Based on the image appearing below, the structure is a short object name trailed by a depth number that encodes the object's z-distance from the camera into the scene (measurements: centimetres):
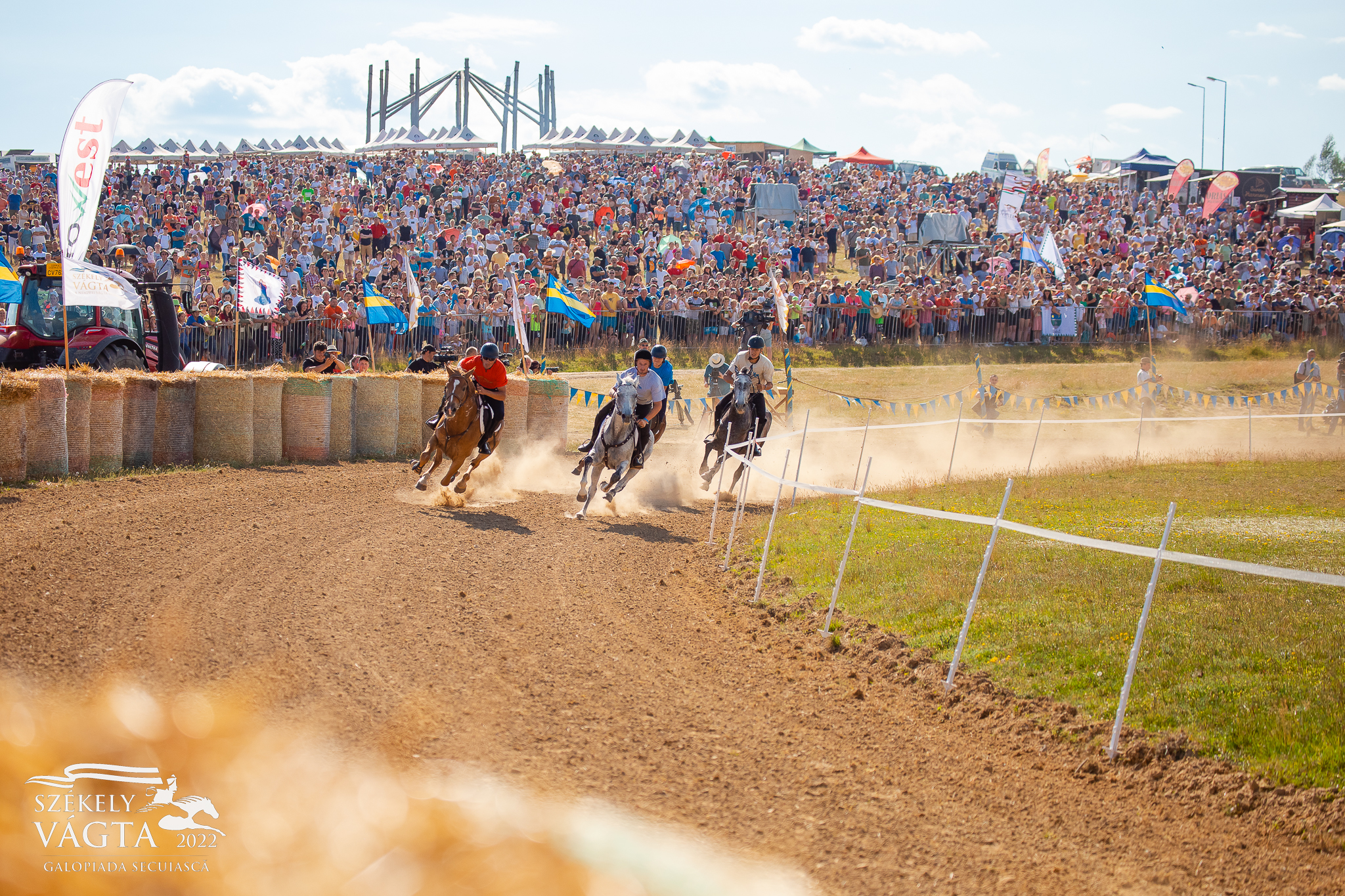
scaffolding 8294
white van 5944
